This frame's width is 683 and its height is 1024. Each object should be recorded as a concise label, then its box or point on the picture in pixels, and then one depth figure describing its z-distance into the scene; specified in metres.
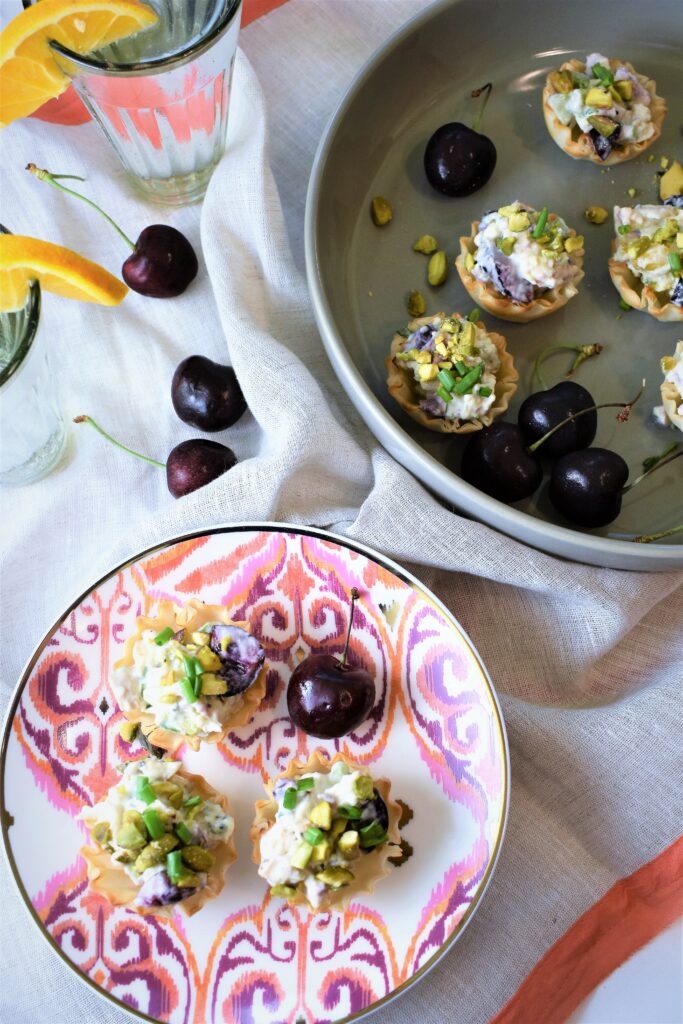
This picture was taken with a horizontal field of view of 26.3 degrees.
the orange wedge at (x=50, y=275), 0.46
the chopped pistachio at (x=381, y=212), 0.51
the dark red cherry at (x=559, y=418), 0.47
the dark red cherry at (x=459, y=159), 0.50
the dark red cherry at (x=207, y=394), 0.49
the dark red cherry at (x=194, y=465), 0.49
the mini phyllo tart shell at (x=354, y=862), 0.44
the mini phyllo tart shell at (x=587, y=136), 0.51
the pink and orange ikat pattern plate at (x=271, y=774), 0.44
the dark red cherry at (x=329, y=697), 0.45
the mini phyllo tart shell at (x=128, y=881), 0.44
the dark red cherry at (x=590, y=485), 0.46
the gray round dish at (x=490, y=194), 0.49
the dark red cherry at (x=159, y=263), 0.50
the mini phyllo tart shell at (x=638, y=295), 0.49
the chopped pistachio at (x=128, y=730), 0.46
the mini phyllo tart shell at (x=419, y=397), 0.48
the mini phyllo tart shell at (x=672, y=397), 0.48
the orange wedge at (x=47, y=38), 0.45
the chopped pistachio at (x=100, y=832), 0.44
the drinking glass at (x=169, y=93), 0.47
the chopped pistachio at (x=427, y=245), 0.50
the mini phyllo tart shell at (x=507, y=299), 0.49
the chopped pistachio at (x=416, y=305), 0.50
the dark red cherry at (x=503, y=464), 0.47
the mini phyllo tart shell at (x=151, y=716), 0.45
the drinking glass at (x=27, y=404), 0.47
